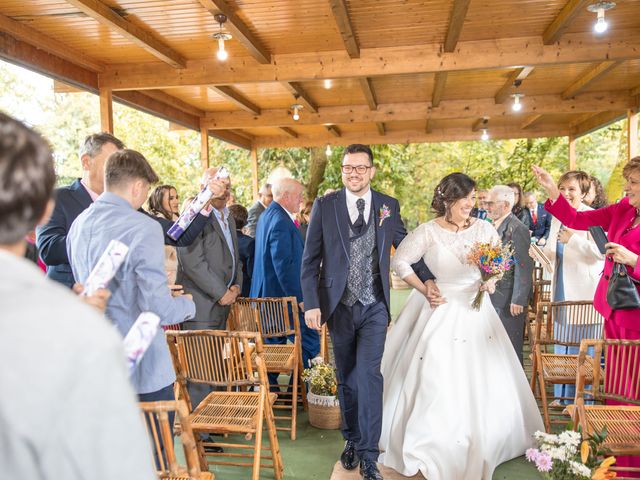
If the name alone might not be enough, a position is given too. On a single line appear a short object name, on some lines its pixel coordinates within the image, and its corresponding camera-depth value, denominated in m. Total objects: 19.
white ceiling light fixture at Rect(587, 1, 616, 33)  5.16
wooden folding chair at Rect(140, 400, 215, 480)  1.79
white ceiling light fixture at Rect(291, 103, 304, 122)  9.48
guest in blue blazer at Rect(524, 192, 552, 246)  8.45
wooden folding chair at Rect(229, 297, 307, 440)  4.19
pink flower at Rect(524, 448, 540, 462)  2.32
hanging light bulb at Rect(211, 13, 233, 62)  5.53
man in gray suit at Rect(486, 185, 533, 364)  4.46
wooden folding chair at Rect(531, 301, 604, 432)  3.93
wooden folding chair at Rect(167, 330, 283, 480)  2.96
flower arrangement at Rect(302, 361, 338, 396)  4.30
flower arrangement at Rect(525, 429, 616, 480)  2.24
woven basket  4.27
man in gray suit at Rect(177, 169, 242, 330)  3.89
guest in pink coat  3.09
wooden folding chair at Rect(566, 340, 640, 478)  2.69
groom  3.34
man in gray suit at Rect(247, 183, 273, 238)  7.09
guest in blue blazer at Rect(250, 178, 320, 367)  4.81
